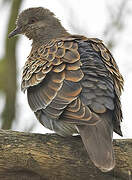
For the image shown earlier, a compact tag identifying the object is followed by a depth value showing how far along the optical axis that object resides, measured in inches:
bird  348.8
